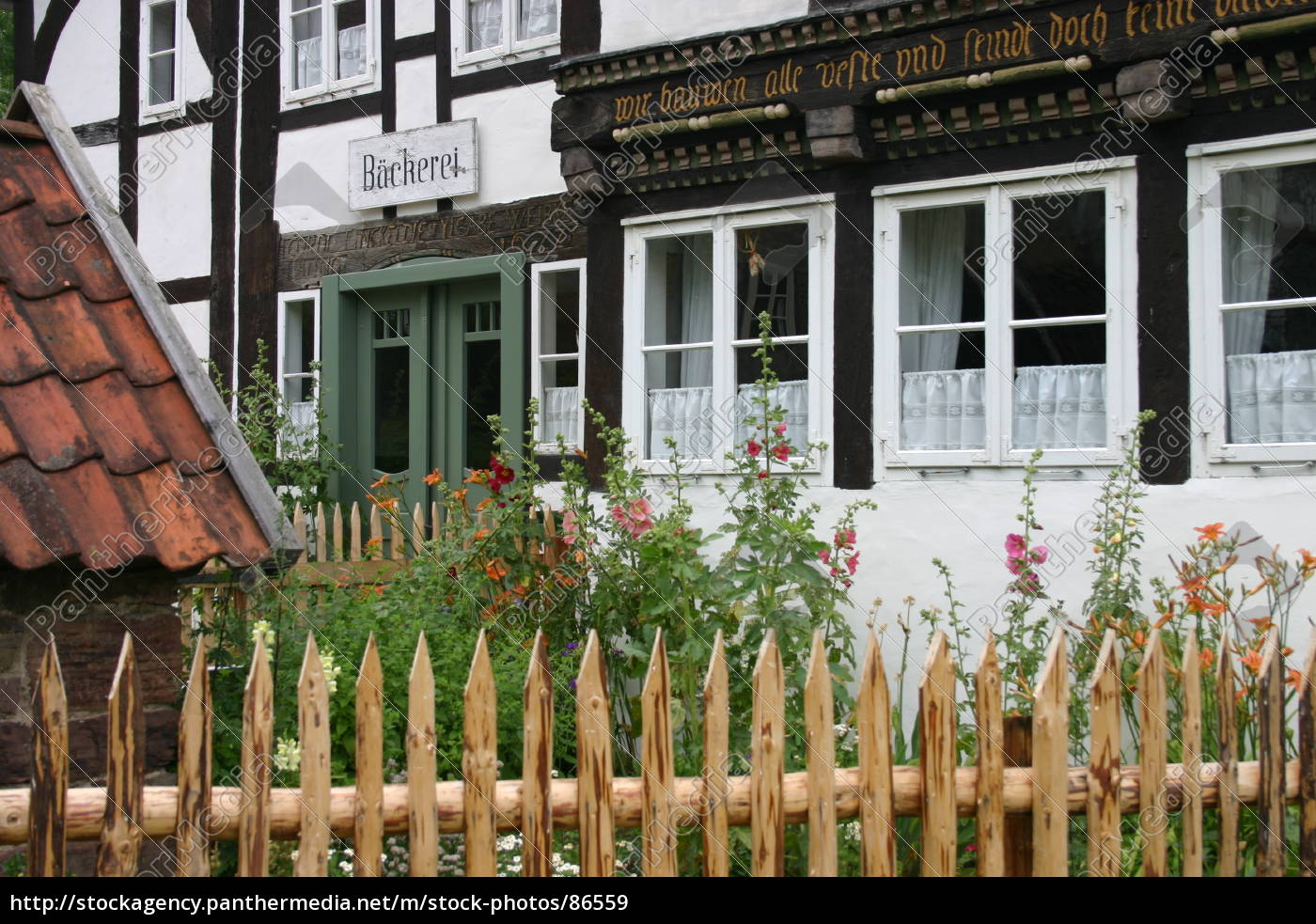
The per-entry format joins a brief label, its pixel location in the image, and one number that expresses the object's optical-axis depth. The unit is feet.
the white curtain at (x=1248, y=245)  19.54
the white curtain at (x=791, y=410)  23.76
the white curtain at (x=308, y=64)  32.32
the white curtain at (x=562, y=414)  27.99
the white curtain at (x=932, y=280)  22.35
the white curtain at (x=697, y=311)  25.05
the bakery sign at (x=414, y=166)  29.09
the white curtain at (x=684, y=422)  24.49
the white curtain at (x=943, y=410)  21.77
